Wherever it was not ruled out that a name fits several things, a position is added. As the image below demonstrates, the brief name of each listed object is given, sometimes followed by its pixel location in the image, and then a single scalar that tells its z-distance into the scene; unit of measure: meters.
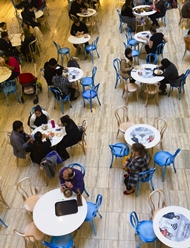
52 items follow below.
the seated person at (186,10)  10.12
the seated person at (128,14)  10.41
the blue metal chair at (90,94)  7.41
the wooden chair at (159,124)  6.82
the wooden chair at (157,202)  4.90
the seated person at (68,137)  5.88
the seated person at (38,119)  6.33
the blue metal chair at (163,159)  5.57
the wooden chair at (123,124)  6.41
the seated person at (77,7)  10.71
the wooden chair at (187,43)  8.58
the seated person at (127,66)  7.50
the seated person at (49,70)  7.42
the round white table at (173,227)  4.11
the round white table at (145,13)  10.21
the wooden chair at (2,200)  5.35
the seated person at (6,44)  8.73
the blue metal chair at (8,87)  7.90
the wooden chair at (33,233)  4.62
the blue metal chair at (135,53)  8.75
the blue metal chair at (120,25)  10.80
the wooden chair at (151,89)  7.29
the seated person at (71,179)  4.77
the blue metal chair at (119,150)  5.85
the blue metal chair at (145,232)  4.42
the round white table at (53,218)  4.36
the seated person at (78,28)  9.36
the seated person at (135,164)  4.97
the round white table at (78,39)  9.20
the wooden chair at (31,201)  5.08
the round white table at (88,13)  10.67
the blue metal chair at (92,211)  4.77
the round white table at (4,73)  7.82
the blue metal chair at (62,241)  4.39
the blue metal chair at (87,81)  7.83
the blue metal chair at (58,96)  7.30
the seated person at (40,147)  5.57
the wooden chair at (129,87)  7.50
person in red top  8.11
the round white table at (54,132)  5.94
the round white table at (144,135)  5.70
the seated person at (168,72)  7.25
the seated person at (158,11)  10.52
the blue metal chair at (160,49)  8.54
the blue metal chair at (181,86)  7.35
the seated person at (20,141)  5.89
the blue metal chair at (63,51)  9.25
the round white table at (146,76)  7.20
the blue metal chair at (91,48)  9.22
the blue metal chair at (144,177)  5.18
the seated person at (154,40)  8.48
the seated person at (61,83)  7.14
